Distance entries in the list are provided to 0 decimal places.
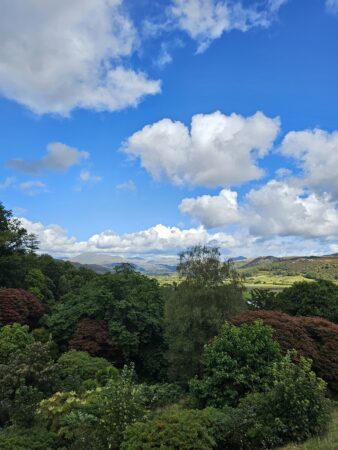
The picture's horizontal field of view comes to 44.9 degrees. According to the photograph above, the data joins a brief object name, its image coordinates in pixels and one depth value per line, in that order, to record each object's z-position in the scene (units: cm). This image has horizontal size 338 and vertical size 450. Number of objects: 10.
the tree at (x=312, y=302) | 3272
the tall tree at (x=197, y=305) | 2403
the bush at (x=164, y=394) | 1888
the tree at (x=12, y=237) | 4547
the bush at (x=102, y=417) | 1107
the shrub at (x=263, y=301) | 3294
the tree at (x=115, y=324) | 2895
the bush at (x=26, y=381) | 1345
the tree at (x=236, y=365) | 1517
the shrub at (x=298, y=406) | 1108
